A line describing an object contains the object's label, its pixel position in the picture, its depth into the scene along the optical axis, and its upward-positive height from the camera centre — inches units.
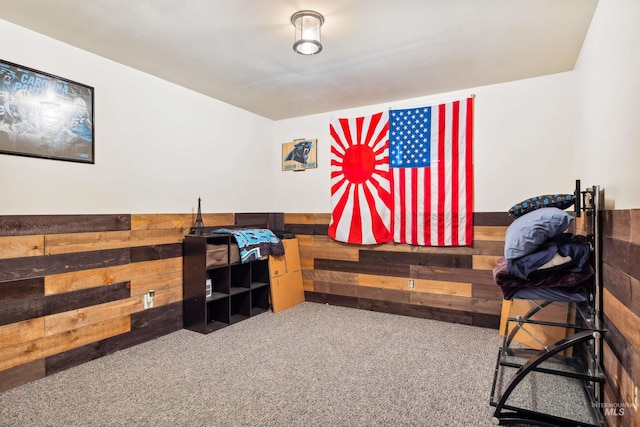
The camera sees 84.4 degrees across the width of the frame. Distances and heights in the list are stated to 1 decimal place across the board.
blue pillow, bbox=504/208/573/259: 79.7 -4.2
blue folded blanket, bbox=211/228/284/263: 153.9 -14.9
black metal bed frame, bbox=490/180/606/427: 75.0 -32.1
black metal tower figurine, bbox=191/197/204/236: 148.4 -6.9
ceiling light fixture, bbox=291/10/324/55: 92.6 +49.8
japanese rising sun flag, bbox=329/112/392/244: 169.3 +15.4
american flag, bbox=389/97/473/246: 151.0 +17.2
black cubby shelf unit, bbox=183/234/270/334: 141.0 -32.8
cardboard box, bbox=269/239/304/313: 171.6 -34.2
